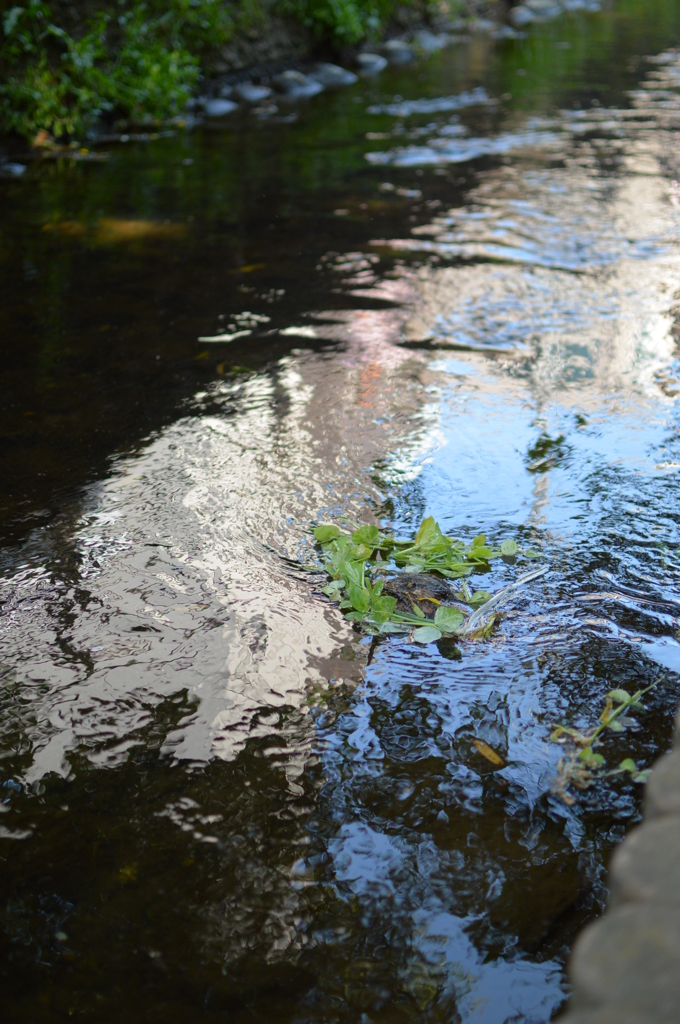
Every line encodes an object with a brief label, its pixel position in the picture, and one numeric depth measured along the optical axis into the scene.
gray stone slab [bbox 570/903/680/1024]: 0.57
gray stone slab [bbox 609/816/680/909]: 0.64
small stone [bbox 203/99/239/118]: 7.80
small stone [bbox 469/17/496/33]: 13.57
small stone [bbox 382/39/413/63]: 10.80
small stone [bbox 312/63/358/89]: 9.25
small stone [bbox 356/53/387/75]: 10.05
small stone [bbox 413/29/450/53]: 11.36
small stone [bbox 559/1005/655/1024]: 0.56
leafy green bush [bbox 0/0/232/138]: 6.34
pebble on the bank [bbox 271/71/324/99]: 8.74
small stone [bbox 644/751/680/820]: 0.71
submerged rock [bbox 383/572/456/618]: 1.87
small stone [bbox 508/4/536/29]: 14.24
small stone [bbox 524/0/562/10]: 14.92
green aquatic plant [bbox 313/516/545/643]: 1.79
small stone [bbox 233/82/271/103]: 8.31
